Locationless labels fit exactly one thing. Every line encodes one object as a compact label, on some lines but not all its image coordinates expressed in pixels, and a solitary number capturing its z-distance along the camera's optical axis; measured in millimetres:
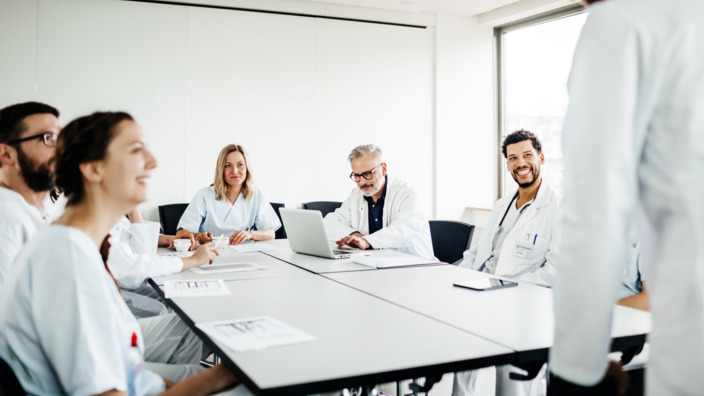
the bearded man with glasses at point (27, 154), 2029
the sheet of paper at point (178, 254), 3143
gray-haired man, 3609
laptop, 3039
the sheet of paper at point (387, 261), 2830
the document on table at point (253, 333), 1471
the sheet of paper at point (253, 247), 3506
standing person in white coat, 927
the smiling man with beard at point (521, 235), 2754
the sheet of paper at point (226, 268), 2687
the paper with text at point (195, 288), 2137
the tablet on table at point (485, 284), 2245
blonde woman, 4203
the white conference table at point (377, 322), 1314
